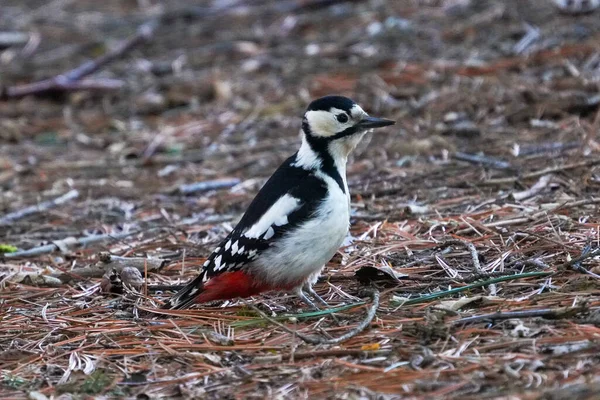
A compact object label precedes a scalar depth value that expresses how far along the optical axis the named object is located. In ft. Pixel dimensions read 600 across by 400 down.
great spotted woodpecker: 26.55
